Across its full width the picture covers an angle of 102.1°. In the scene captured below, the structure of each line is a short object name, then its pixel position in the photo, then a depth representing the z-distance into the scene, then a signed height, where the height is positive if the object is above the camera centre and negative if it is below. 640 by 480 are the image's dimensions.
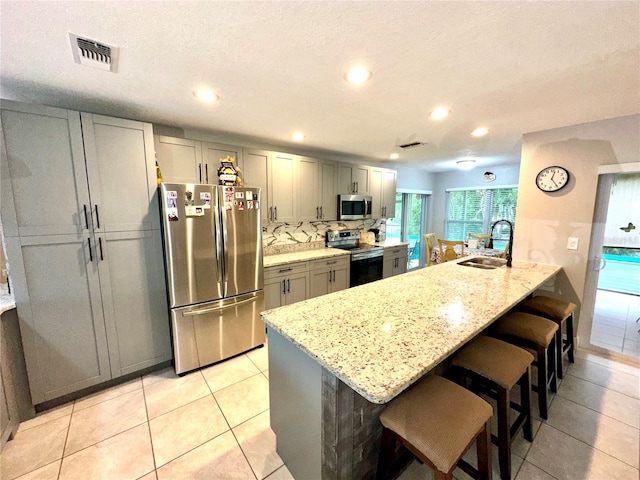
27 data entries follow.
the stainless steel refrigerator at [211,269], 2.23 -0.57
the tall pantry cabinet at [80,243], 1.76 -0.26
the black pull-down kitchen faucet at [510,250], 2.68 -0.45
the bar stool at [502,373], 1.38 -0.90
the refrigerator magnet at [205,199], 2.28 +0.08
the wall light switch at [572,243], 2.61 -0.37
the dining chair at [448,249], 4.61 -0.77
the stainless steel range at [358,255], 3.92 -0.74
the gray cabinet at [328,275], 3.46 -0.93
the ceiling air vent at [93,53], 1.28 +0.82
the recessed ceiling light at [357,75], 1.55 +0.82
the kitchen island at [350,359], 1.05 -0.63
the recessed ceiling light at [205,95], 1.84 +0.83
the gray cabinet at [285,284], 3.03 -0.93
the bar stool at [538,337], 1.77 -0.92
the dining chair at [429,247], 5.12 -0.79
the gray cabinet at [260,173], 3.03 +0.41
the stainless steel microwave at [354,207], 3.99 +0.01
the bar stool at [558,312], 2.14 -0.90
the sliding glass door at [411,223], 5.80 -0.36
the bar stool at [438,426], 0.99 -0.89
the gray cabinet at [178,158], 2.53 +0.50
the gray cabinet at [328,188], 3.73 +0.28
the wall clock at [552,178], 2.62 +0.29
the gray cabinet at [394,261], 4.41 -0.94
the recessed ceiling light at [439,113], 2.17 +0.82
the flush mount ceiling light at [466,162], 4.27 +0.74
